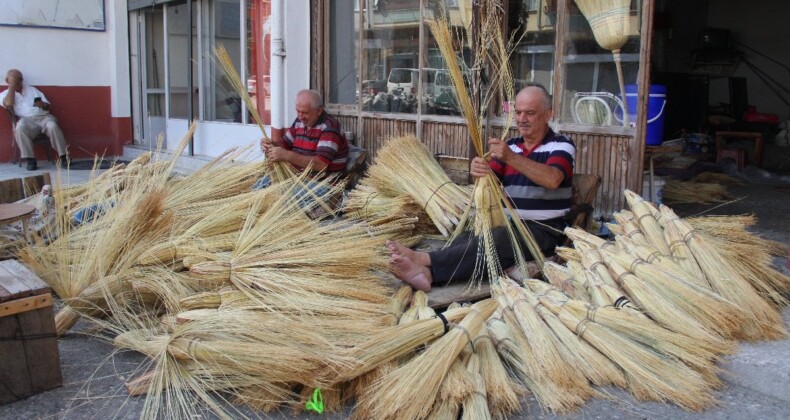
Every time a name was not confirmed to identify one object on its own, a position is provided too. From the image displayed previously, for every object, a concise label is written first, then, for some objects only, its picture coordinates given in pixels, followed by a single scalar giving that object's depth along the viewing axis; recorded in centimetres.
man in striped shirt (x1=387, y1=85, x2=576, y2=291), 325
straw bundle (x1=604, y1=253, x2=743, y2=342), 245
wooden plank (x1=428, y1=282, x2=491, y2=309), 316
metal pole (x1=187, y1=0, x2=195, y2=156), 736
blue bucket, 411
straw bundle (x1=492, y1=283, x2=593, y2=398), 232
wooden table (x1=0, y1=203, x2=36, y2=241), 350
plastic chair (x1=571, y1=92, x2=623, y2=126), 410
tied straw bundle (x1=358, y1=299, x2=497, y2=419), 213
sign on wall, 802
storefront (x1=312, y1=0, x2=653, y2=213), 400
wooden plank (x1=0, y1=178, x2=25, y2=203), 432
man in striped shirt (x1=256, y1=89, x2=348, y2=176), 469
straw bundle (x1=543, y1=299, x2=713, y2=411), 223
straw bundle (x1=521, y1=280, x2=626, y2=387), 236
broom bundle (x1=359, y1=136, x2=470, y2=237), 402
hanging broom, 382
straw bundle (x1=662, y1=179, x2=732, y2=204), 507
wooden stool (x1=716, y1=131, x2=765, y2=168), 686
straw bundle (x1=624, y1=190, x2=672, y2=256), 299
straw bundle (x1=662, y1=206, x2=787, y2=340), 257
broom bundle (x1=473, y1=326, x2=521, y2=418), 223
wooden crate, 242
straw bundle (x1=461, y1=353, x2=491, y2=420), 214
